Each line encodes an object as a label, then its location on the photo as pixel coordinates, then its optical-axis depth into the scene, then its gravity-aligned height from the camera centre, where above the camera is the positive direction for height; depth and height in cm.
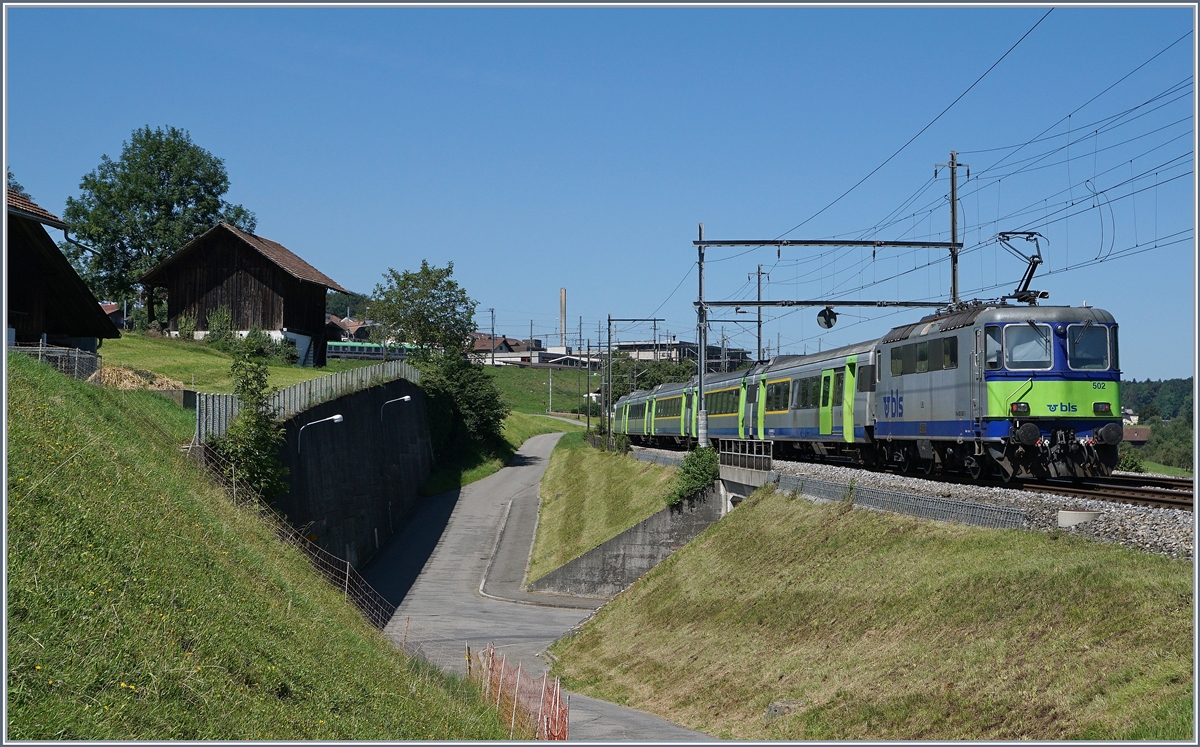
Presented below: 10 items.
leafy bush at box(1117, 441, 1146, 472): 4040 -263
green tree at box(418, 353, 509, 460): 6975 -70
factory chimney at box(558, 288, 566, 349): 19512 +1384
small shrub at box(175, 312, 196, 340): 6275 +381
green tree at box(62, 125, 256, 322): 7144 +1198
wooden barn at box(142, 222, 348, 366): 6275 +639
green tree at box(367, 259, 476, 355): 7738 +592
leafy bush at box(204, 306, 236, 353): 6174 +378
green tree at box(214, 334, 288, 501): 2583 -106
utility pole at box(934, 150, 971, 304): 3188 +523
